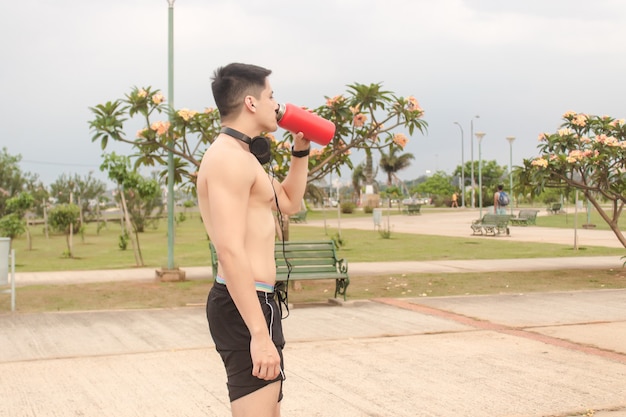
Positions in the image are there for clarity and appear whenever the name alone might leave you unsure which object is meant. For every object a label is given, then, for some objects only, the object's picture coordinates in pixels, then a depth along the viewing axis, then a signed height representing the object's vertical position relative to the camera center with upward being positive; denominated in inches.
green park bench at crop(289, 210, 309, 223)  1712.1 -14.9
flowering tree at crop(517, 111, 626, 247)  513.7 +31.1
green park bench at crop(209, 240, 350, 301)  413.7 -27.2
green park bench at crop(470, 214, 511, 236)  1088.2 -19.0
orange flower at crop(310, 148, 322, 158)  491.3 +35.5
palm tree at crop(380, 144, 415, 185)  3526.1 +199.0
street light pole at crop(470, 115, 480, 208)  2591.0 +203.4
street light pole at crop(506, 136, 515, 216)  1934.7 +167.5
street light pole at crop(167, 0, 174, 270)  523.2 +35.8
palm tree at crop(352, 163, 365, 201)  3415.8 +134.2
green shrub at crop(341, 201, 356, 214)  2334.3 +7.7
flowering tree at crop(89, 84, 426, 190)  473.7 +51.1
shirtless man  114.0 -4.4
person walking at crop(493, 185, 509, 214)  1125.1 +13.1
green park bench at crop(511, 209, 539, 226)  1362.0 -15.2
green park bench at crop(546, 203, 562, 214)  1870.1 +4.5
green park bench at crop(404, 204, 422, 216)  2047.2 +3.7
